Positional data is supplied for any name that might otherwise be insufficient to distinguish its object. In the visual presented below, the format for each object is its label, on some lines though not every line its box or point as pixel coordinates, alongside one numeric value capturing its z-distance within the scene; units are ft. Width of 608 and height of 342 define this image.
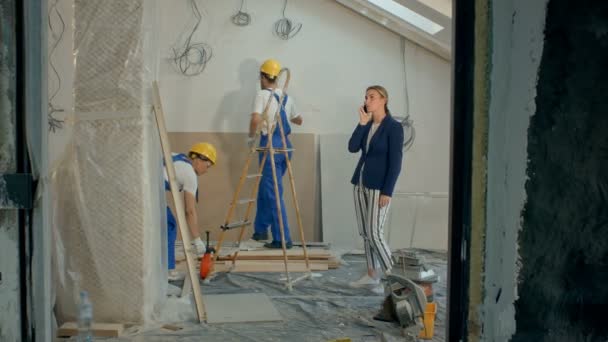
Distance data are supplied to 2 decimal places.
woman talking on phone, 13.02
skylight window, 19.02
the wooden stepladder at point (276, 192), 13.50
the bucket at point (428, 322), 10.04
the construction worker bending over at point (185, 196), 13.56
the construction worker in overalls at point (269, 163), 17.43
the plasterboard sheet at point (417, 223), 19.51
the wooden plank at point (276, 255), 16.34
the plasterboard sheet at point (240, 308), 10.83
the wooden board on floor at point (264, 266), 15.16
